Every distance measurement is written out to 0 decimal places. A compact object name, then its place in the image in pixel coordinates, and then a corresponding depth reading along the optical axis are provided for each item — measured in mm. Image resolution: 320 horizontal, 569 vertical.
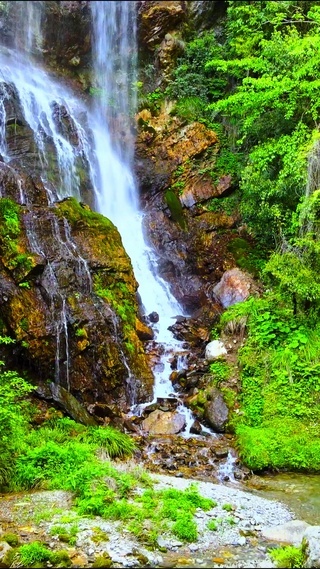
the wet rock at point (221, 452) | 8047
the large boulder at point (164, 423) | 8891
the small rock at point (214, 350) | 10531
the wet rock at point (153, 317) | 12859
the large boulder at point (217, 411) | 8984
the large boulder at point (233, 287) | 12508
